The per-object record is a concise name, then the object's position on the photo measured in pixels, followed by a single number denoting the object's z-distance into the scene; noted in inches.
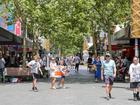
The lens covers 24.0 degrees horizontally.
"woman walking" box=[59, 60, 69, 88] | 684.3
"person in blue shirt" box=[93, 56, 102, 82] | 830.7
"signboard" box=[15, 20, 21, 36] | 1377.6
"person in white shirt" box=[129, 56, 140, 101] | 501.4
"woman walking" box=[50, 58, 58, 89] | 673.1
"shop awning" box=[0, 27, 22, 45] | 883.1
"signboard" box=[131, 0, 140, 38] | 640.1
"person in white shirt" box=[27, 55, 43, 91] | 626.0
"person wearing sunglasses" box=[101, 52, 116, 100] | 520.9
